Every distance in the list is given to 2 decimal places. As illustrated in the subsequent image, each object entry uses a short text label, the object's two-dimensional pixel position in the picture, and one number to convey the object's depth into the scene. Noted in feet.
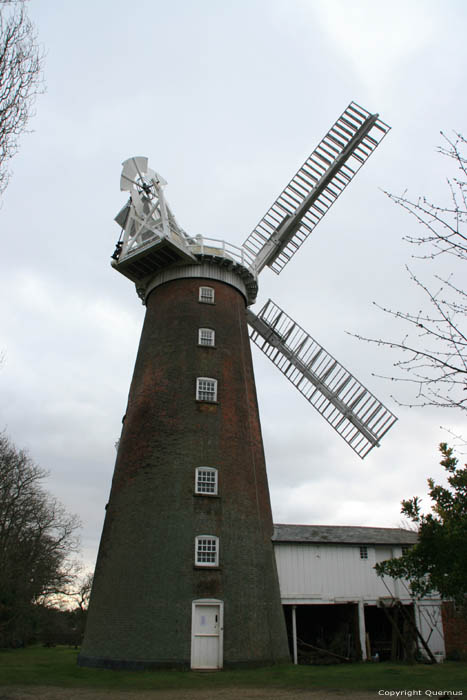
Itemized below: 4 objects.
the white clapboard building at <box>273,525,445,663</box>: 75.61
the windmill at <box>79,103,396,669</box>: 58.90
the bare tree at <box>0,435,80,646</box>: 122.52
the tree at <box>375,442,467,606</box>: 48.52
